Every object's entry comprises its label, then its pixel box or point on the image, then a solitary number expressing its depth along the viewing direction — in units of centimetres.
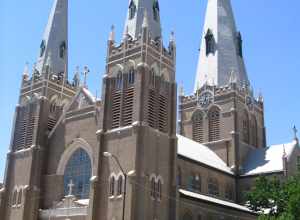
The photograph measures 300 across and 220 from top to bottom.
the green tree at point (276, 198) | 3222
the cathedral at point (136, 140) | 3975
